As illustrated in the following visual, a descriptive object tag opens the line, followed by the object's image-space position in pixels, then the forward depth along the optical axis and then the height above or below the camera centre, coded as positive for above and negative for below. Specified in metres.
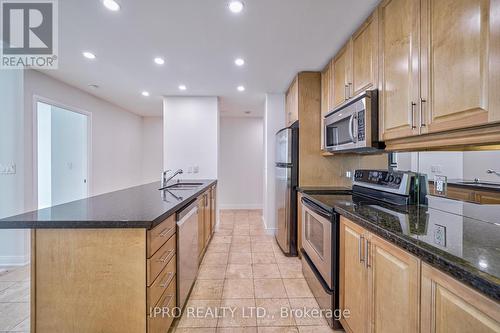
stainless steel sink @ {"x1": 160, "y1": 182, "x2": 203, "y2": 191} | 3.29 -0.29
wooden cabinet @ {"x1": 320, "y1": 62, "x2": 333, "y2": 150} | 2.77 +0.88
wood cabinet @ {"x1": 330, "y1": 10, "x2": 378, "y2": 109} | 1.85 +0.93
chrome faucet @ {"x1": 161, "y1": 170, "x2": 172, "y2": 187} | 3.05 -0.20
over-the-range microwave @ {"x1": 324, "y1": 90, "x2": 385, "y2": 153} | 1.81 +0.35
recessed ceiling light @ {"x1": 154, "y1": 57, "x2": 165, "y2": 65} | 2.72 +1.26
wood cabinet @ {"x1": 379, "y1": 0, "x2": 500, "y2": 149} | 1.02 +0.53
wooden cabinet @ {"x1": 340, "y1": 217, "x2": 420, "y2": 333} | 1.02 -0.62
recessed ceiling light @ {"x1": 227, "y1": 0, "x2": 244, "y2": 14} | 1.75 +1.23
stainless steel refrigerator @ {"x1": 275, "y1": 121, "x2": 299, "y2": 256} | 3.10 -0.30
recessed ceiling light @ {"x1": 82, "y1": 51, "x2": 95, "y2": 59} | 2.60 +1.26
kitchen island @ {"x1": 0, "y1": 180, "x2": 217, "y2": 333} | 1.30 -0.61
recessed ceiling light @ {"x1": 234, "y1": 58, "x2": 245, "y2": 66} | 2.73 +1.25
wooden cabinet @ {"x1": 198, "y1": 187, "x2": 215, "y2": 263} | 2.79 -0.75
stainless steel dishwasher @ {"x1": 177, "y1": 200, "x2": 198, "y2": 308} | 1.85 -0.75
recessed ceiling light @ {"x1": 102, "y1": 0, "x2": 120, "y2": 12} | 1.74 +1.23
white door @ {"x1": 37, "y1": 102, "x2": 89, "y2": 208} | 4.21 +0.20
